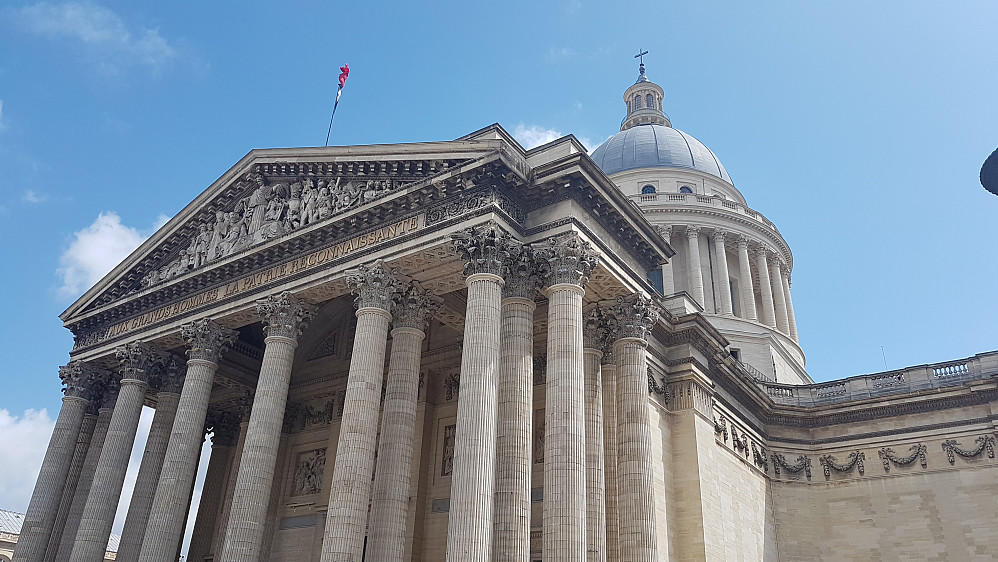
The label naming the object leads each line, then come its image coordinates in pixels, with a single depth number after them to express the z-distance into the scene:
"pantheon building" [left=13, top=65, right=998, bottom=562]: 19.94
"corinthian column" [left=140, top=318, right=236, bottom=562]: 23.72
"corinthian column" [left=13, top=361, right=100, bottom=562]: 28.30
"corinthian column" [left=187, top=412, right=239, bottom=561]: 32.81
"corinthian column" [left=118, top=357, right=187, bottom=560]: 26.39
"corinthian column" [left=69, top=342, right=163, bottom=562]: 26.33
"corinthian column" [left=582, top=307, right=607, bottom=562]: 20.06
